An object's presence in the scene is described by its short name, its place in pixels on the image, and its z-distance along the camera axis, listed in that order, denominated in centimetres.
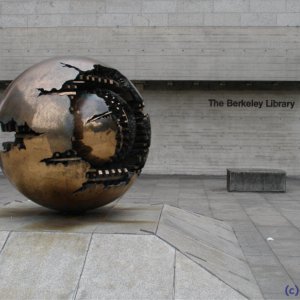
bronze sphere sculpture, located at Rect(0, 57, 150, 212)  575
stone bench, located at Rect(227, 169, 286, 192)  1483
